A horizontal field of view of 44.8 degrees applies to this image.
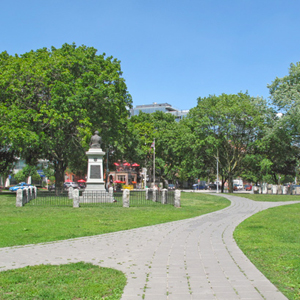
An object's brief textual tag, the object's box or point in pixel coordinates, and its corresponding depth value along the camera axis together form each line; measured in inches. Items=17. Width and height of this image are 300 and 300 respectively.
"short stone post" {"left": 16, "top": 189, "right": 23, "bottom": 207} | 846.5
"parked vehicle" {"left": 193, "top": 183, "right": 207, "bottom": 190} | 3243.1
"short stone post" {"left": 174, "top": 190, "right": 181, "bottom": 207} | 853.8
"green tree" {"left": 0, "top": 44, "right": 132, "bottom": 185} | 1178.6
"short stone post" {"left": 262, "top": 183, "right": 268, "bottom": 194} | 1989.1
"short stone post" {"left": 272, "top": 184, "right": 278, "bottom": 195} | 1921.4
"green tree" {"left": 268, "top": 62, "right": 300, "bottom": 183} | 1558.8
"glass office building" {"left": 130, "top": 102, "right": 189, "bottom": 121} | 5201.8
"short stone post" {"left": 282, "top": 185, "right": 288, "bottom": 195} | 1886.1
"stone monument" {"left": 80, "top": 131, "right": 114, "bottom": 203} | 957.8
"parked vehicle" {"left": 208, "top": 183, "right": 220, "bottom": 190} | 3218.5
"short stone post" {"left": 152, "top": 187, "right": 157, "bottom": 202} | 1035.9
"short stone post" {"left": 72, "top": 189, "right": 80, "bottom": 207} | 818.8
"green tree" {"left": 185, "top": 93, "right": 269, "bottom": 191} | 1791.3
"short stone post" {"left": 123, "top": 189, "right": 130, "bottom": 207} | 826.8
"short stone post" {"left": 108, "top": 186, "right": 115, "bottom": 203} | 956.8
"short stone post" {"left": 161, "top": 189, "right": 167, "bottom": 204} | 930.1
